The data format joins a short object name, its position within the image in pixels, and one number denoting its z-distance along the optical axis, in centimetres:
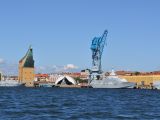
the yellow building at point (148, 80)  19225
